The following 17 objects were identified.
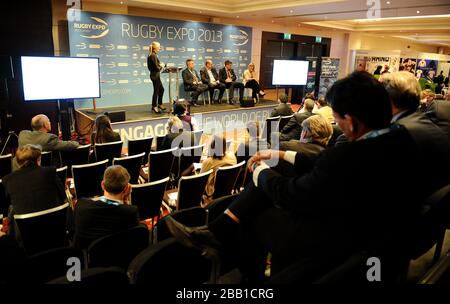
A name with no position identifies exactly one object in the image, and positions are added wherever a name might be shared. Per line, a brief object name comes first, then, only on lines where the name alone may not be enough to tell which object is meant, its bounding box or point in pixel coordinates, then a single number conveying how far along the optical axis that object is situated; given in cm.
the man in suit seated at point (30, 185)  240
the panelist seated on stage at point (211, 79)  888
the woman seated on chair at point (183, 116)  492
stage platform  654
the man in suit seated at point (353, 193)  110
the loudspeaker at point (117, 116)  615
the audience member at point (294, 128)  446
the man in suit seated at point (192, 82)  835
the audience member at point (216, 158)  312
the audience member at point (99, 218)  193
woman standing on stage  698
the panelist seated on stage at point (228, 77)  927
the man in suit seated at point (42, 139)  366
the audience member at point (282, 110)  633
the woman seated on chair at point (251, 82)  957
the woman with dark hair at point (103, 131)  407
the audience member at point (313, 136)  255
